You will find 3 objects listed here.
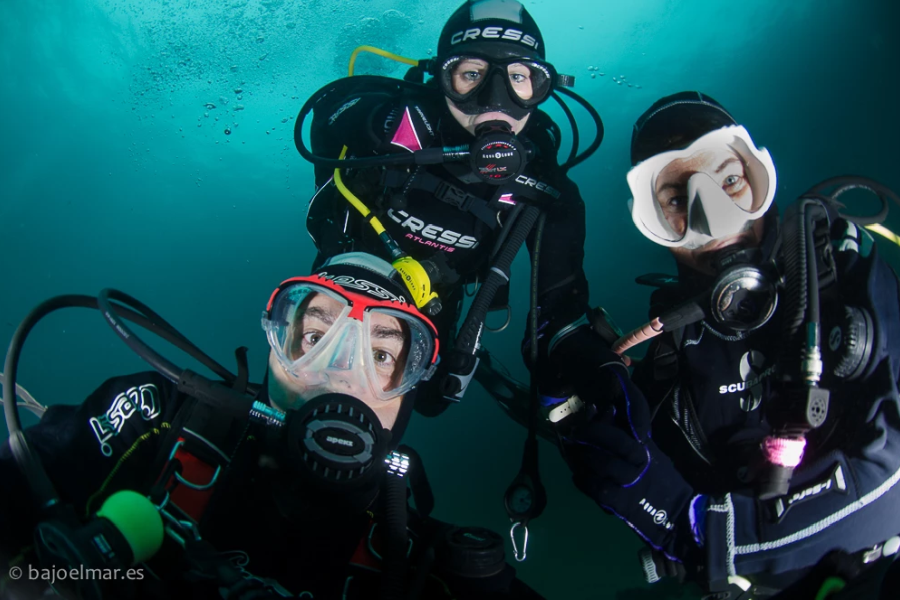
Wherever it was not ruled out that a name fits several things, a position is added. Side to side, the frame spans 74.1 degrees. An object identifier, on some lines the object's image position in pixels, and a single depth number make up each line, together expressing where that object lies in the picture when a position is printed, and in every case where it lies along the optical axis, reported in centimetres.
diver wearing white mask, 47
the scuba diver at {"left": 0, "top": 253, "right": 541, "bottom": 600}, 47
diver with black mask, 73
